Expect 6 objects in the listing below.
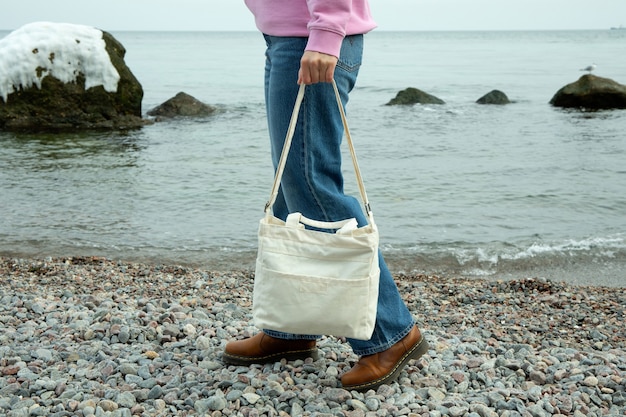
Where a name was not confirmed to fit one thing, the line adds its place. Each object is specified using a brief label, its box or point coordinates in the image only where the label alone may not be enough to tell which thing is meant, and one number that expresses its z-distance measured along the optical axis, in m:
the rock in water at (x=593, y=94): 17.62
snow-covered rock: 13.82
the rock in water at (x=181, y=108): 16.45
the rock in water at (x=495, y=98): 19.28
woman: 2.40
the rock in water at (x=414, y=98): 19.05
